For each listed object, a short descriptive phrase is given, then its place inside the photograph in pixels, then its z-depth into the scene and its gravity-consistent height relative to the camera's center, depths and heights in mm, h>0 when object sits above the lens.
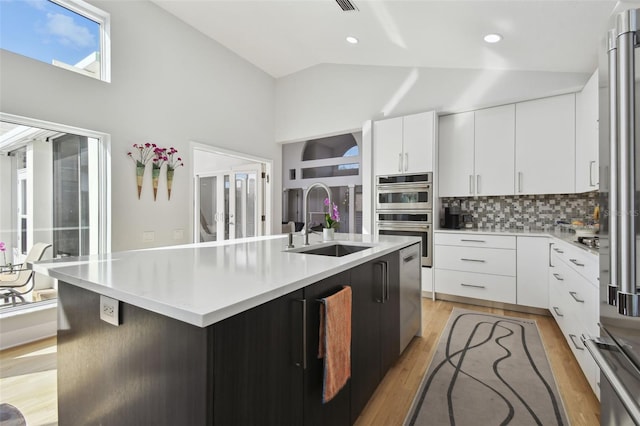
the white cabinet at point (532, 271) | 3092 -625
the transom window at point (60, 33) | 2562 +1626
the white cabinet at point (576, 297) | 1754 -601
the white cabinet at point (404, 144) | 3750 +853
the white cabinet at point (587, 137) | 2613 +676
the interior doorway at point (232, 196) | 5344 +294
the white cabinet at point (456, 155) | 3688 +680
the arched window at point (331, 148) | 5965 +1289
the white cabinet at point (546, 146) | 3168 +690
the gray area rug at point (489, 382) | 1636 -1086
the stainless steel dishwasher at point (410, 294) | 2219 -648
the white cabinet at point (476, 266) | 3281 -620
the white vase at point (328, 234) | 2354 -177
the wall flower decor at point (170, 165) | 3615 +555
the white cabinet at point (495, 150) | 3459 +697
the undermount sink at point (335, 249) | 2135 -281
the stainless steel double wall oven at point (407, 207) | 3746 +51
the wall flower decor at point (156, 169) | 3482 +483
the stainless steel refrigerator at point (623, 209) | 635 +3
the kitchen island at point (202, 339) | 834 -416
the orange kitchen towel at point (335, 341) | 1196 -531
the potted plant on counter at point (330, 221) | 2326 -77
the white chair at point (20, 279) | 2668 -597
